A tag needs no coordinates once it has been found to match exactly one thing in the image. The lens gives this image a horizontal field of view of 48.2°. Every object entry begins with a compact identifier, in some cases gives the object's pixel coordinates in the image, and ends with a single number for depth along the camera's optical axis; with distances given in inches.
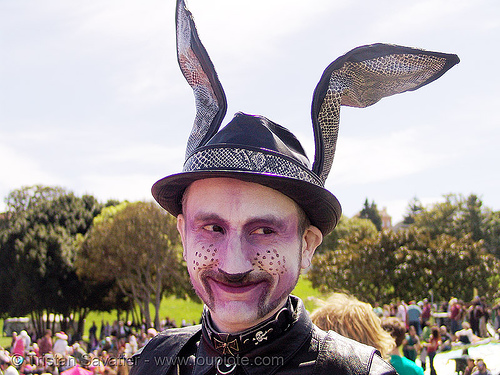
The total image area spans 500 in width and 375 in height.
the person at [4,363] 368.9
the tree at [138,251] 1207.6
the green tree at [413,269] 1103.0
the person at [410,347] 318.5
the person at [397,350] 167.9
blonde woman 146.0
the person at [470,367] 393.6
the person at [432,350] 482.0
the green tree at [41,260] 1256.8
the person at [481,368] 356.2
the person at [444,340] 578.6
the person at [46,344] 600.4
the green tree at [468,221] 1966.0
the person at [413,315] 605.6
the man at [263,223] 75.3
